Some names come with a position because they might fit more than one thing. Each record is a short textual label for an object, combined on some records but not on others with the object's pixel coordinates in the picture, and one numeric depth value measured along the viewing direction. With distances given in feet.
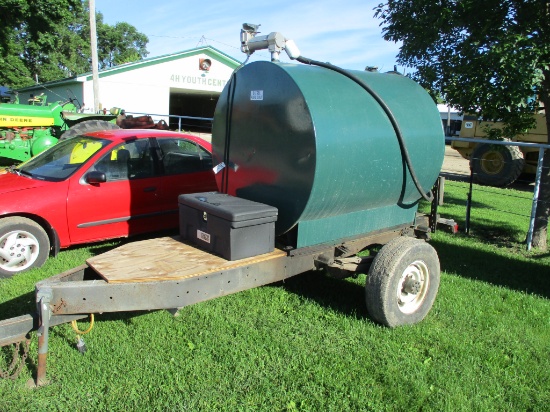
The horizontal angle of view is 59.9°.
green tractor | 38.32
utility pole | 65.21
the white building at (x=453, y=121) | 146.76
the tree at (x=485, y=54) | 18.56
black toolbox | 12.11
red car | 17.43
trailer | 11.01
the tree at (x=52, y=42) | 75.51
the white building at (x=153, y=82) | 81.25
